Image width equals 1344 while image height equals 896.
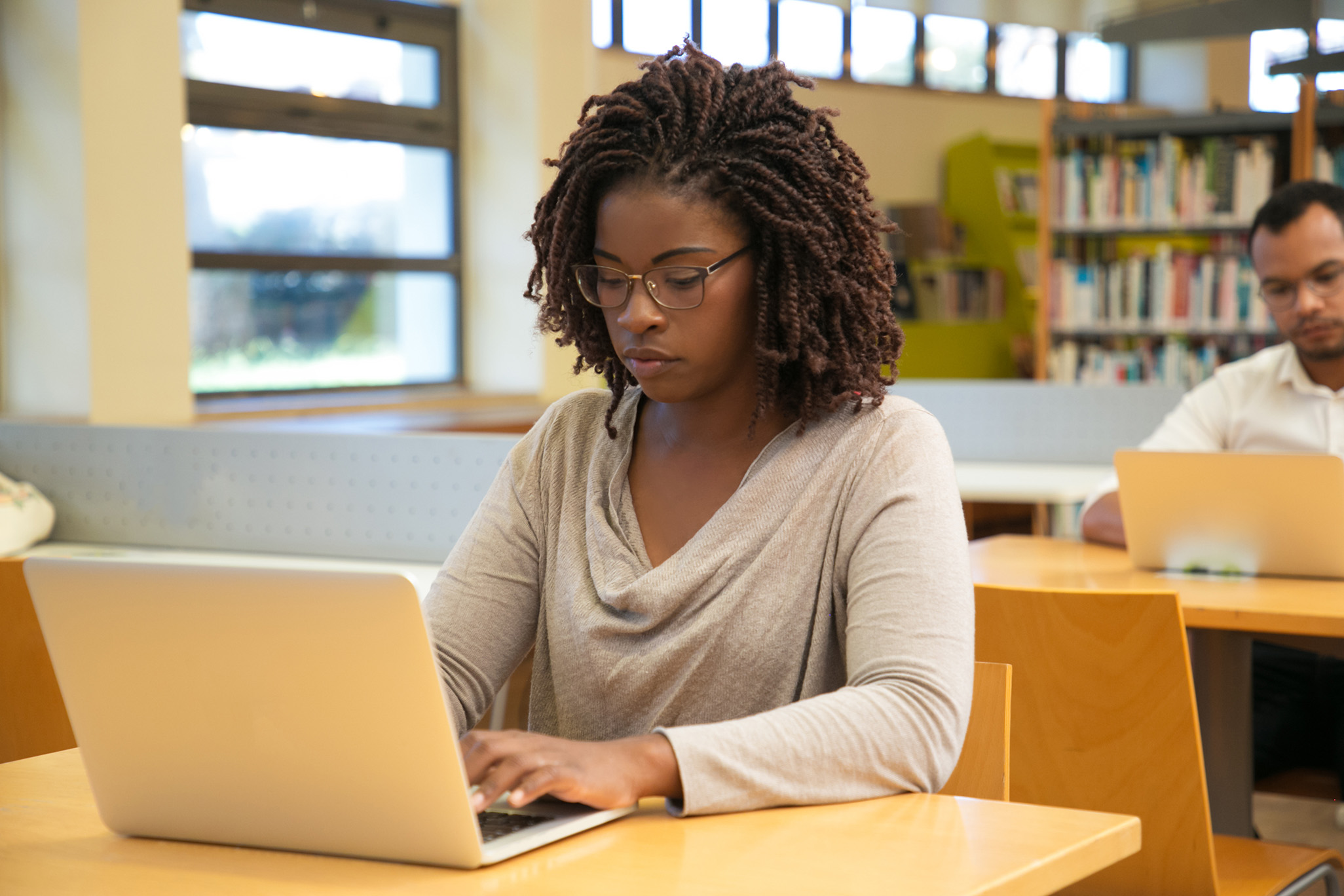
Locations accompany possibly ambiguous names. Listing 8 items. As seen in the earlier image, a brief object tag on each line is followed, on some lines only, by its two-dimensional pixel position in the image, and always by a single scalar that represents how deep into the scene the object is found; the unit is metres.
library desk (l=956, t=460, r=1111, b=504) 3.32
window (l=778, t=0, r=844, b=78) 8.05
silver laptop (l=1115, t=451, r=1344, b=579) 2.14
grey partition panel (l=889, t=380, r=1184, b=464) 3.91
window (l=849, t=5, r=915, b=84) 8.34
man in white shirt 2.36
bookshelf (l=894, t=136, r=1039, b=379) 8.44
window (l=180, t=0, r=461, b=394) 4.70
